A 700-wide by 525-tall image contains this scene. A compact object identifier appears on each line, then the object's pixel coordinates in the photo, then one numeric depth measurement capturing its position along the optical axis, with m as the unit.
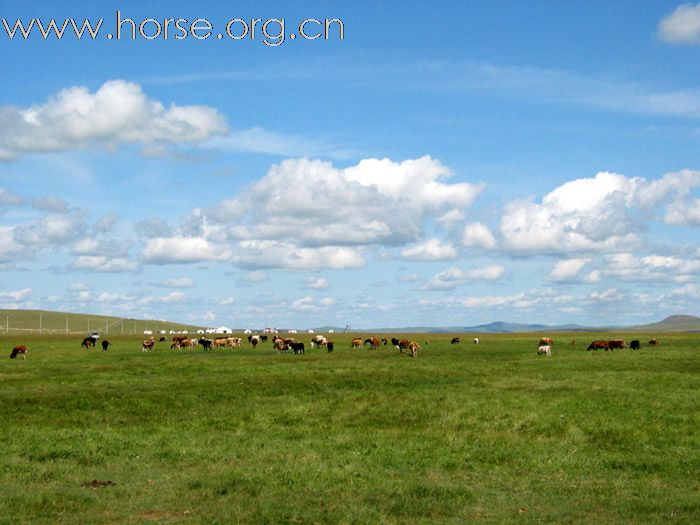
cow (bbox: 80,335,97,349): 93.94
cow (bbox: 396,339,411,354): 80.56
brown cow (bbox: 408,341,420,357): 71.50
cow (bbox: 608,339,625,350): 87.25
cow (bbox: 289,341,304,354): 78.31
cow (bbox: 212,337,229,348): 95.60
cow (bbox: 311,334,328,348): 93.61
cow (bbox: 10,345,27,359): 70.34
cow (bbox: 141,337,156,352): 89.04
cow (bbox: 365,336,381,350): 90.62
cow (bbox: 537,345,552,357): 73.81
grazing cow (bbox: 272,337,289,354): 80.88
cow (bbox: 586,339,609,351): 86.16
